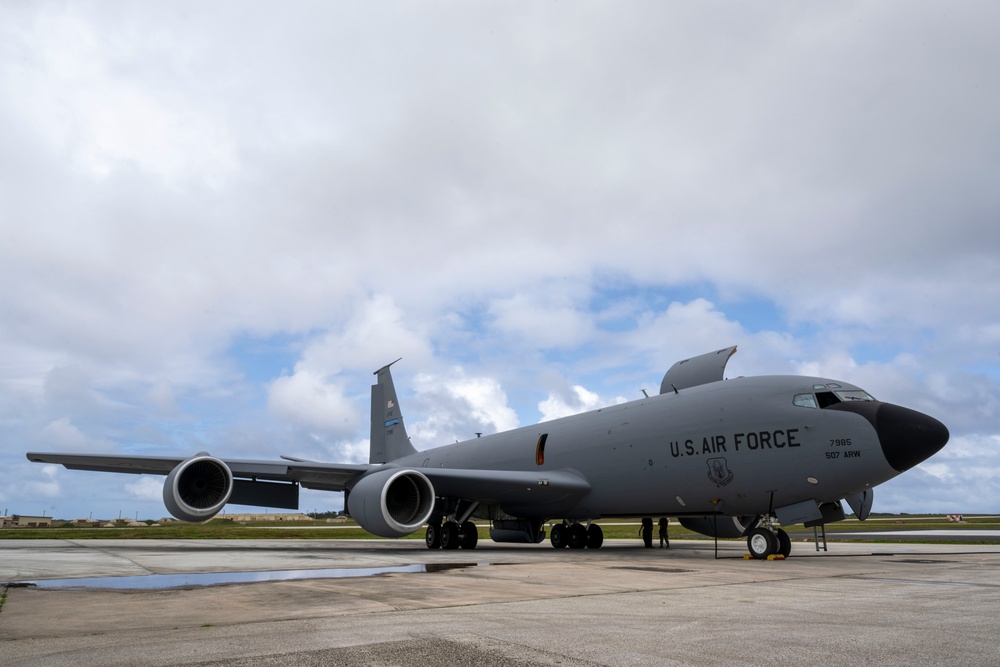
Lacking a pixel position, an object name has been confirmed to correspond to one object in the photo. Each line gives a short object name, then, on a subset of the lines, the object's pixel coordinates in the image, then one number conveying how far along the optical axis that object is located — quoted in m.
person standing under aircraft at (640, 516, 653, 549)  20.42
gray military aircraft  13.37
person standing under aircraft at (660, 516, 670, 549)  20.97
